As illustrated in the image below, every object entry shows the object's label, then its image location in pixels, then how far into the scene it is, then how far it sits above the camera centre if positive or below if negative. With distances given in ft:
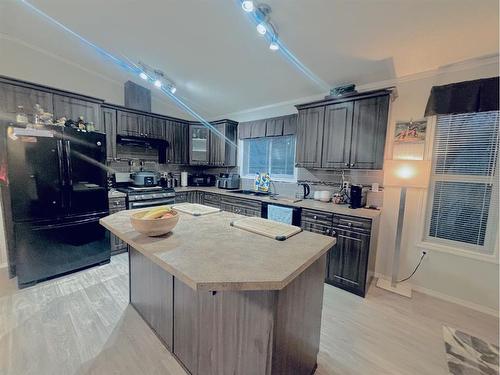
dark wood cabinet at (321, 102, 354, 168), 9.11 +1.67
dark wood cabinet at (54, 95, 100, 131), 9.43 +2.50
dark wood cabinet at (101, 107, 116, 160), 11.20 +1.93
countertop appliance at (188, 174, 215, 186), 15.59 -0.86
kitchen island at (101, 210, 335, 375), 3.37 -2.47
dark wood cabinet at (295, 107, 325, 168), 9.93 +1.69
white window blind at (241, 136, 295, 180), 12.41 +0.86
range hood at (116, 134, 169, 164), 12.04 +1.37
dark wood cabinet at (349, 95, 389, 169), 8.25 +1.68
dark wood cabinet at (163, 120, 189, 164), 14.02 +1.77
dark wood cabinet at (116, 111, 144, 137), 11.80 +2.40
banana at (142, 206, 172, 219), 4.77 -1.07
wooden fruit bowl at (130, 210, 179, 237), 4.40 -1.23
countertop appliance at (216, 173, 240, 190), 14.28 -0.83
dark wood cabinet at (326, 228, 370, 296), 7.94 -3.36
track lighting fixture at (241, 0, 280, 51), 5.79 +4.54
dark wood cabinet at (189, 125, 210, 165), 14.98 +1.68
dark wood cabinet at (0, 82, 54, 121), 8.27 +2.52
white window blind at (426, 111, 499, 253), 7.43 -0.16
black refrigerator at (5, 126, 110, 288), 7.70 -1.39
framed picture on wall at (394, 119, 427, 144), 8.38 +1.78
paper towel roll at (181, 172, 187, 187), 15.20 -0.74
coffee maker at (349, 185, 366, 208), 9.13 -0.97
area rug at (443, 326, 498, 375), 5.22 -4.63
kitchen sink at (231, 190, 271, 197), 12.65 -1.39
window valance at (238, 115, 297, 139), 11.71 +2.56
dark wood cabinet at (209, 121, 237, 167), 14.30 +1.71
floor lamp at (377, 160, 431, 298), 7.48 -0.19
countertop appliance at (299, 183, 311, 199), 11.27 -0.94
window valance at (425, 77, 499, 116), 6.97 +2.76
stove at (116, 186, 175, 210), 11.00 -1.59
